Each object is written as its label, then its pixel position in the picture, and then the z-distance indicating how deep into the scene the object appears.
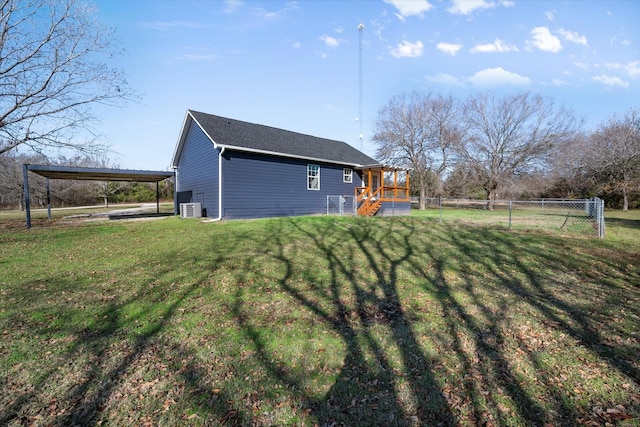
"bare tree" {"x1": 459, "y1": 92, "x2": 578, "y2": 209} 26.20
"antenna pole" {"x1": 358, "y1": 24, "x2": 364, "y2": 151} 21.31
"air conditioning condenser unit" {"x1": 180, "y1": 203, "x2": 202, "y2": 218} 14.32
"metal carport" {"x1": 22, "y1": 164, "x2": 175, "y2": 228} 12.03
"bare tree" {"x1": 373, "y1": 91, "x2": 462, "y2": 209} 27.14
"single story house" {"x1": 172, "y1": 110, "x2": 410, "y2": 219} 13.39
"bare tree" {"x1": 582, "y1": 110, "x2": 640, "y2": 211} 19.97
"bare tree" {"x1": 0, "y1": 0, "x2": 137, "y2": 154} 10.32
